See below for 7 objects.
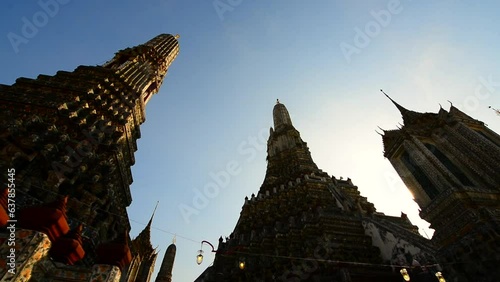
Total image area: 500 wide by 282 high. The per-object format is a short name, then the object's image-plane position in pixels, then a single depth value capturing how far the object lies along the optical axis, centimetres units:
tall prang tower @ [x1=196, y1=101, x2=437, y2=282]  1443
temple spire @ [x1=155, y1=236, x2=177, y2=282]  2664
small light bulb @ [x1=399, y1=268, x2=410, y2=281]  1073
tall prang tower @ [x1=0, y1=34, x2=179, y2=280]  907
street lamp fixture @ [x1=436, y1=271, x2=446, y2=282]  998
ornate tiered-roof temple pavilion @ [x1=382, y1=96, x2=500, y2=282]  1008
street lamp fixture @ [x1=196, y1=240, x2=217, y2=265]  1223
